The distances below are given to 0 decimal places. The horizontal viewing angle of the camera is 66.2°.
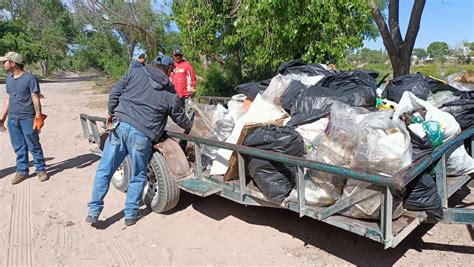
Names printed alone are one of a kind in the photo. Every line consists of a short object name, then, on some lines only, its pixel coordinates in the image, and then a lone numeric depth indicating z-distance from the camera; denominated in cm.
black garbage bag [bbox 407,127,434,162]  258
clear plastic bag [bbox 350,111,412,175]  242
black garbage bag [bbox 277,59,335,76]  458
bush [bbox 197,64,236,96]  1150
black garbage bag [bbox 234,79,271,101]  445
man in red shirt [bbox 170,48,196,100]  630
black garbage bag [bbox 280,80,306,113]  387
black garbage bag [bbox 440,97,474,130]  312
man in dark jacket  353
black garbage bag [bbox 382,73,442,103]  374
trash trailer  232
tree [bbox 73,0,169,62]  1703
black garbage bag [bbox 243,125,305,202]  292
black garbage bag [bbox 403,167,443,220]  256
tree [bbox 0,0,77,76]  3764
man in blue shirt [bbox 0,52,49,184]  491
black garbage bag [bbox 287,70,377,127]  338
